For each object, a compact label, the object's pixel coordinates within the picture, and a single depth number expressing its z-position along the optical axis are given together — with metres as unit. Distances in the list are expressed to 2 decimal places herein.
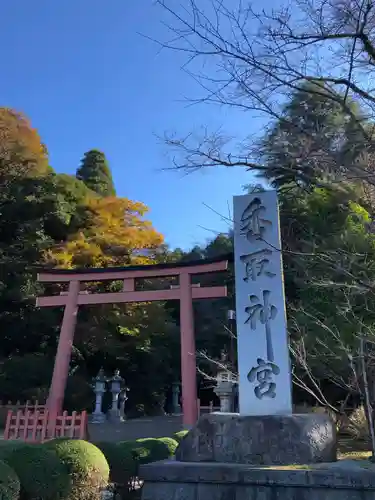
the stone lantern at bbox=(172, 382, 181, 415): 20.94
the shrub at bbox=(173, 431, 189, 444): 7.95
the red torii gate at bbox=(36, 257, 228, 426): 11.23
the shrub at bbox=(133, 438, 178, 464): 5.96
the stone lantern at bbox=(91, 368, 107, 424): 14.89
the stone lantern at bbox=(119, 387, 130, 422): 16.02
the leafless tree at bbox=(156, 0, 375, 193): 3.94
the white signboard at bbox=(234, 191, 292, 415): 5.24
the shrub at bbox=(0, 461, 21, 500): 3.58
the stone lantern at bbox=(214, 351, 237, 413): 11.98
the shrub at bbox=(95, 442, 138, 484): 5.59
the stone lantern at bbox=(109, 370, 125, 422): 15.28
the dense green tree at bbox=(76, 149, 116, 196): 24.81
